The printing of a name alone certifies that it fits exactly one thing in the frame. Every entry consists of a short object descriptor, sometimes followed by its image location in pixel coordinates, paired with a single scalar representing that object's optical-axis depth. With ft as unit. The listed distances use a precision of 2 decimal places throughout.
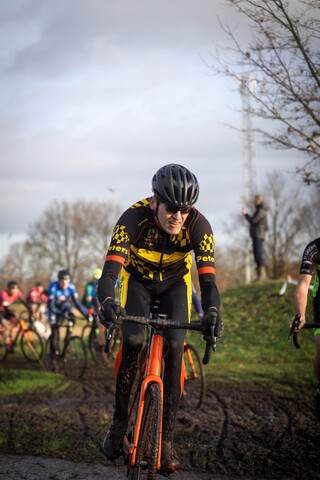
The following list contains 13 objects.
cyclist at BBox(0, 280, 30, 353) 45.79
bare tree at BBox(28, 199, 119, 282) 150.61
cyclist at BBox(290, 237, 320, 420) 17.21
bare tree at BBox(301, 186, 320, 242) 125.68
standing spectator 51.98
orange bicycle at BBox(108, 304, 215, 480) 10.89
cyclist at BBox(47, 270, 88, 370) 39.45
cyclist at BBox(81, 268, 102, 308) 43.16
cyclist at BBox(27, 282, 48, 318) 64.49
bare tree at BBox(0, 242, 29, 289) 144.05
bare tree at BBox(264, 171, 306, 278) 108.27
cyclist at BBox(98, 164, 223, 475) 12.62
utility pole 91.97
